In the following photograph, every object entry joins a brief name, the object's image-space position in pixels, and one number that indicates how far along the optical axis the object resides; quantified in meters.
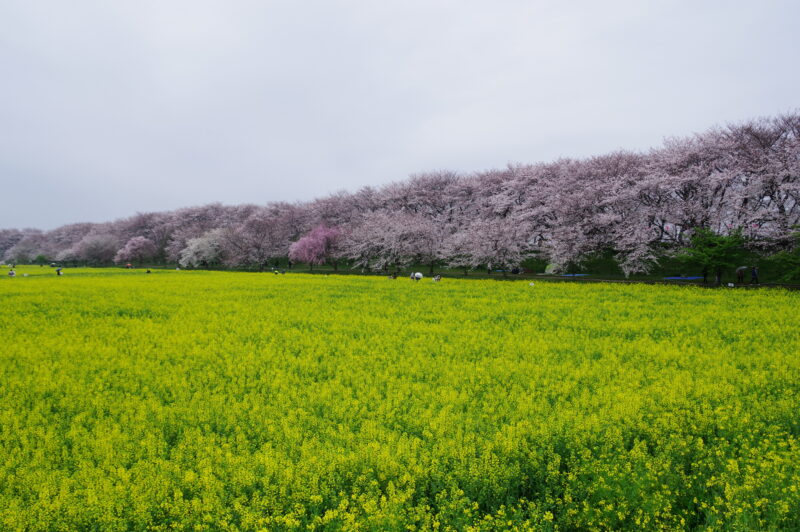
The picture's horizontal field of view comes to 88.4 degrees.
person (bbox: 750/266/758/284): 34.88
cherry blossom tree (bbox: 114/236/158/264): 104.74
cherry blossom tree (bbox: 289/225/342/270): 71.31
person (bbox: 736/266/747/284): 33.29
